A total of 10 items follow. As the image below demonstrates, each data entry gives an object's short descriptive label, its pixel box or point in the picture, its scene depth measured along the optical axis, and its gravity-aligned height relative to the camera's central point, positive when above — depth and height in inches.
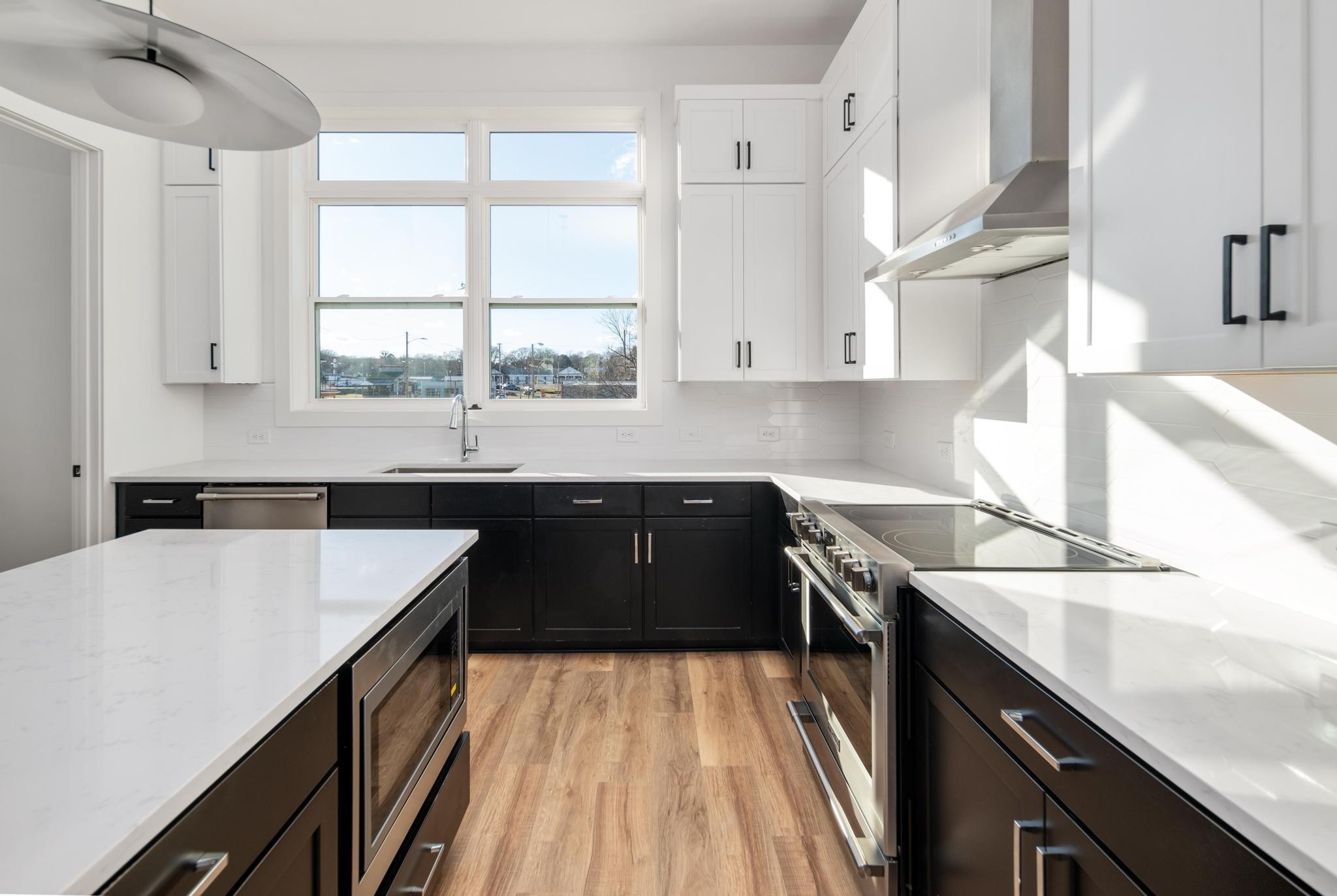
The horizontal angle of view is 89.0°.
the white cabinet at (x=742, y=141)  131.6 +57.3
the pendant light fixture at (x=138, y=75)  43.5 +26.2
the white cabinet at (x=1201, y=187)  33.5 +14.7
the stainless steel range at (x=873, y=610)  62.3 -18.0
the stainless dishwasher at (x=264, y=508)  123.0 -13.2
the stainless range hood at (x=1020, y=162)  61.8 +28.5
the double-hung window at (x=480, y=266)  151.3 +38.2
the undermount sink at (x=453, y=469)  139.8 -7.1
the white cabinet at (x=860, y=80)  95.4 +56.6
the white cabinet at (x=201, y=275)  135.1 +31.9
